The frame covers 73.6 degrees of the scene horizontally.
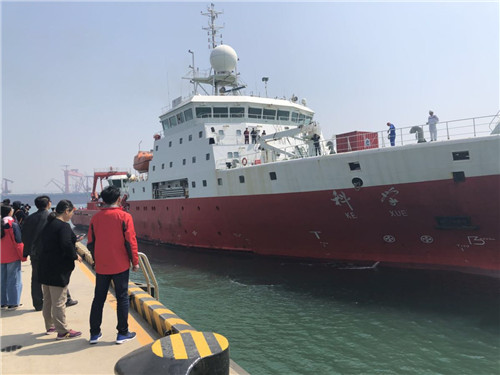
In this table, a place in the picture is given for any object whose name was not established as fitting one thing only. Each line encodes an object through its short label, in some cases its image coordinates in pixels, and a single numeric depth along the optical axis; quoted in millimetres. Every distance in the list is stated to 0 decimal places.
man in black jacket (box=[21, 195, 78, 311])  4645
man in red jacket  3744
